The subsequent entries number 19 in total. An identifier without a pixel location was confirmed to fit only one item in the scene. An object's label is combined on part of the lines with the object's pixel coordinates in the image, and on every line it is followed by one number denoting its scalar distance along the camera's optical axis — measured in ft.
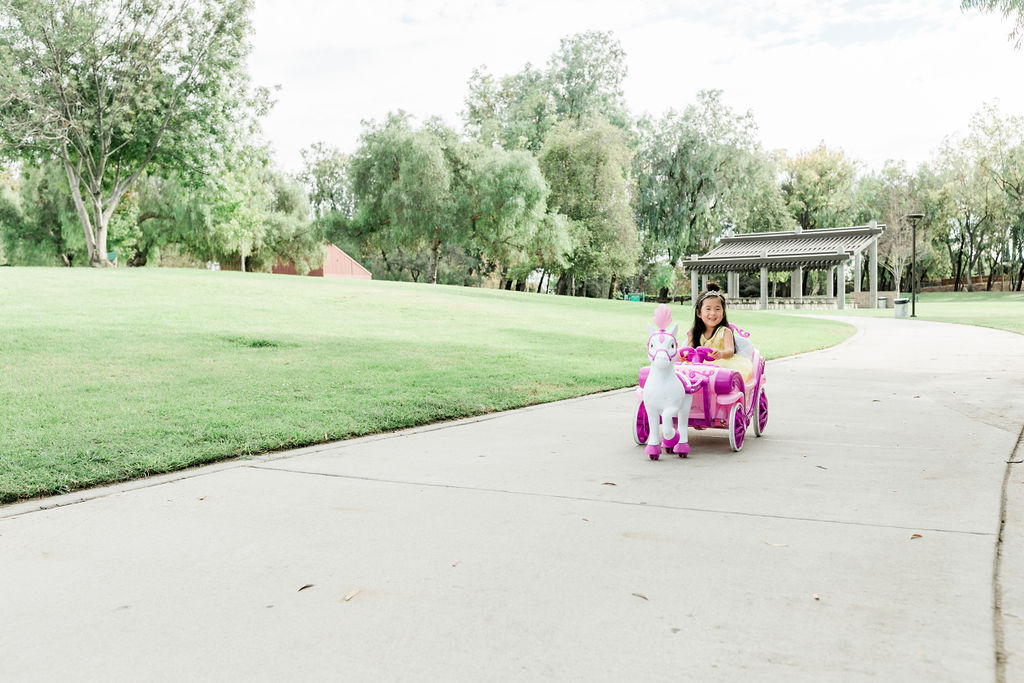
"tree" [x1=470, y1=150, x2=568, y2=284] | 124.88
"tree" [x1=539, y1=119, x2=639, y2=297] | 146.41
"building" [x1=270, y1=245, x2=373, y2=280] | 193.67
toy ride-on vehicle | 19.69
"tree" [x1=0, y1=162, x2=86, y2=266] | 142.82
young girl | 22.03
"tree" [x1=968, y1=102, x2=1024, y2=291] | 195.72
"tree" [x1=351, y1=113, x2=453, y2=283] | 120.67
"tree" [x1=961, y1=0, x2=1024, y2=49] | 34.86
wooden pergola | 147.43
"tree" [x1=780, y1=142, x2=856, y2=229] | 222.48
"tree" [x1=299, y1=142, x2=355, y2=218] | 212.23
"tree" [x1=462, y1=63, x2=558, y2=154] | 170.19
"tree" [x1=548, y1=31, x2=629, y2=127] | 180.04
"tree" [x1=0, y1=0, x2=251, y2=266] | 91.81
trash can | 110.52
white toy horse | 19.39
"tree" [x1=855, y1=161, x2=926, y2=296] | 208.85
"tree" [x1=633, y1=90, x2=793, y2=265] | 177.37
